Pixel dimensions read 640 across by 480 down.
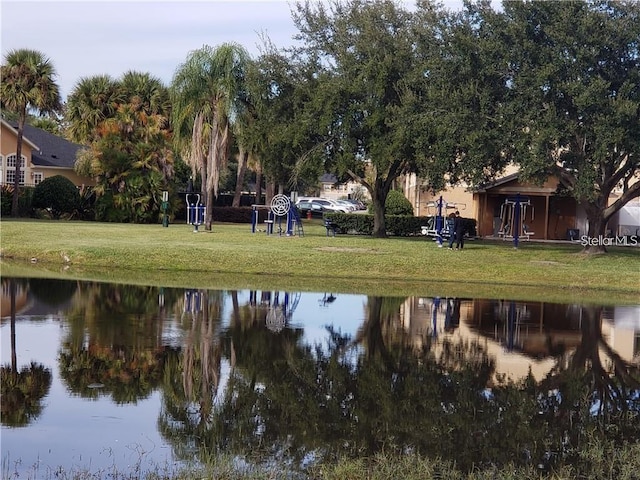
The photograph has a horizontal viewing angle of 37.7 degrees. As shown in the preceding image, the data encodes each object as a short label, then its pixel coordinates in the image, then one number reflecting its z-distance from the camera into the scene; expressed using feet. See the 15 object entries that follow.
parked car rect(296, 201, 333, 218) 232.32
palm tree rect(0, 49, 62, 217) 166.50
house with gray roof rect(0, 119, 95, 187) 182.70
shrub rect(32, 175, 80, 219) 169.27
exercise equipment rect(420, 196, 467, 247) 115.37
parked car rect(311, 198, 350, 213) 256.07
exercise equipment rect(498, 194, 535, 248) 148.05
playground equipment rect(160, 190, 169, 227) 153.52
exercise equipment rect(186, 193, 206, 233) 136.74
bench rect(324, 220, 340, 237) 135.64
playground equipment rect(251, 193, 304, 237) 128.88
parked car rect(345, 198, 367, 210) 274.63
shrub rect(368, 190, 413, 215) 165.99
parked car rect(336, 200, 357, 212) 262.26
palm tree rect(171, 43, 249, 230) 129.90
